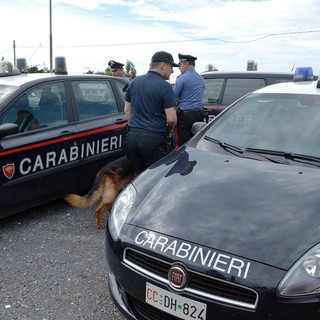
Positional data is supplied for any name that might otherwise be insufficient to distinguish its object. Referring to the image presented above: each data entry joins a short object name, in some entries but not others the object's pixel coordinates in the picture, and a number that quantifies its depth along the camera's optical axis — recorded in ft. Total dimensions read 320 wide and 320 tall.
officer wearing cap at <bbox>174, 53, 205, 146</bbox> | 19.67
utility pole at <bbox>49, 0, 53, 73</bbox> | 74.95
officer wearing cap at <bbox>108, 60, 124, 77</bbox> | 28.43
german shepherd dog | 13.51
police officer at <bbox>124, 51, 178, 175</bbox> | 13.28
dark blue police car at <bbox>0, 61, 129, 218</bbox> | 12.74
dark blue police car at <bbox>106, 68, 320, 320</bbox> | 5.96
